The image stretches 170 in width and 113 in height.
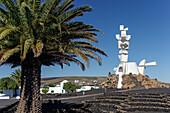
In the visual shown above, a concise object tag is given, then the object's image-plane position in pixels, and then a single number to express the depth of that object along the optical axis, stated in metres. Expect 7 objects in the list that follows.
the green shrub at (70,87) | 47.38
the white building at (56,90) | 47.27
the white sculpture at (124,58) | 50.06
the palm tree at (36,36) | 10.69
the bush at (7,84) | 37.72
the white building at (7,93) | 38.14
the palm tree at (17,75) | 49.34
